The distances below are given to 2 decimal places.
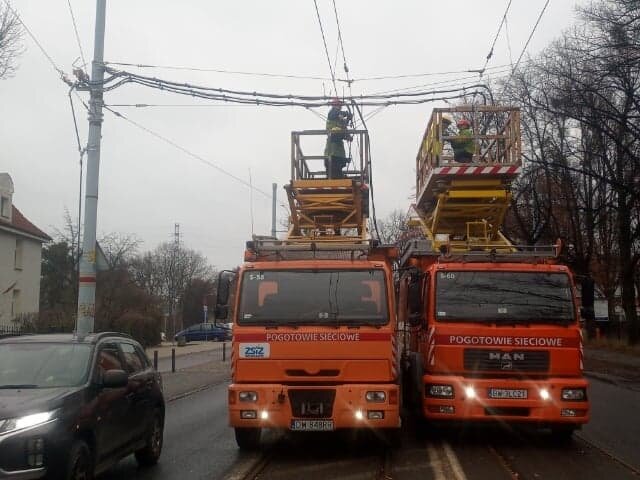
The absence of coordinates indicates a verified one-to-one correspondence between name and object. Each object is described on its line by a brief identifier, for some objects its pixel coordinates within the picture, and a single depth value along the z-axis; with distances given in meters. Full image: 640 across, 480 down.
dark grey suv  5.79
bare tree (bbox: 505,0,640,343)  19.53
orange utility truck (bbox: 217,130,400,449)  8.68
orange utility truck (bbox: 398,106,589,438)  9.55
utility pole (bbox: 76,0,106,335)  14.41
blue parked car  50.78
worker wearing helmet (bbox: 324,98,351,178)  14.65
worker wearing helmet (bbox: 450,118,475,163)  13.41
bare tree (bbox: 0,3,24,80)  19.92
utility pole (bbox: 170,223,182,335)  76.56
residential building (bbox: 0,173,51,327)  37.25
